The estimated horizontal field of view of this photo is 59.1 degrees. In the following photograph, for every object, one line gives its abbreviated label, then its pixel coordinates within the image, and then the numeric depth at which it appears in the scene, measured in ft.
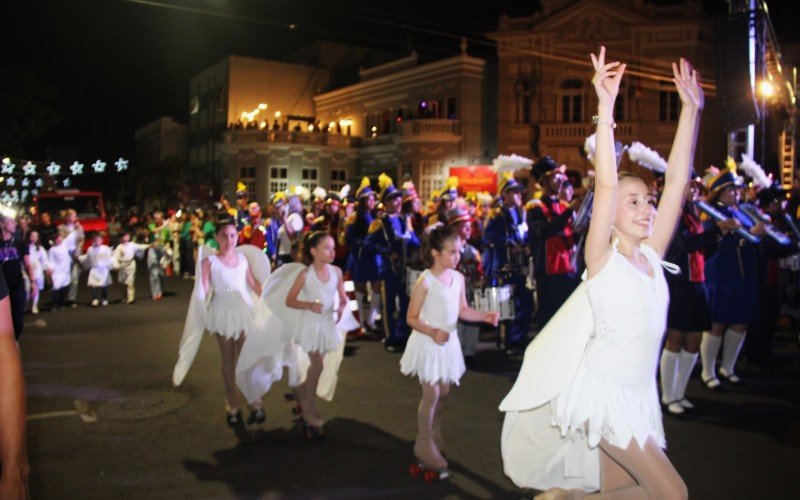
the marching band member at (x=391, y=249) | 34.09
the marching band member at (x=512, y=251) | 31.86
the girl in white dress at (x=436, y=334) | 17.01
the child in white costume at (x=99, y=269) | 51.29
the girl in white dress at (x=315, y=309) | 19.92
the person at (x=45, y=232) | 69.97
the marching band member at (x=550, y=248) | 27.14
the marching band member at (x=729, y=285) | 25.00
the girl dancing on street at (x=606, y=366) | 10.30
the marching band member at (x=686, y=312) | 22.67
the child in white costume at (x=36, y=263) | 45.80
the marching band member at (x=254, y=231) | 43.96
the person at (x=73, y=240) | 51.37
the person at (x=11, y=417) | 7.43
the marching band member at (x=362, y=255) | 36.52
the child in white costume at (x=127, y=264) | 52.37
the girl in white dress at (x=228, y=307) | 21.35
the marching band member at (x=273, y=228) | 48.98
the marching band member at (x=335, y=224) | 41.73
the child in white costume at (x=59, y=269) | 48.14
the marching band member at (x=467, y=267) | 30.22
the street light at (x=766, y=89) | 49.55
